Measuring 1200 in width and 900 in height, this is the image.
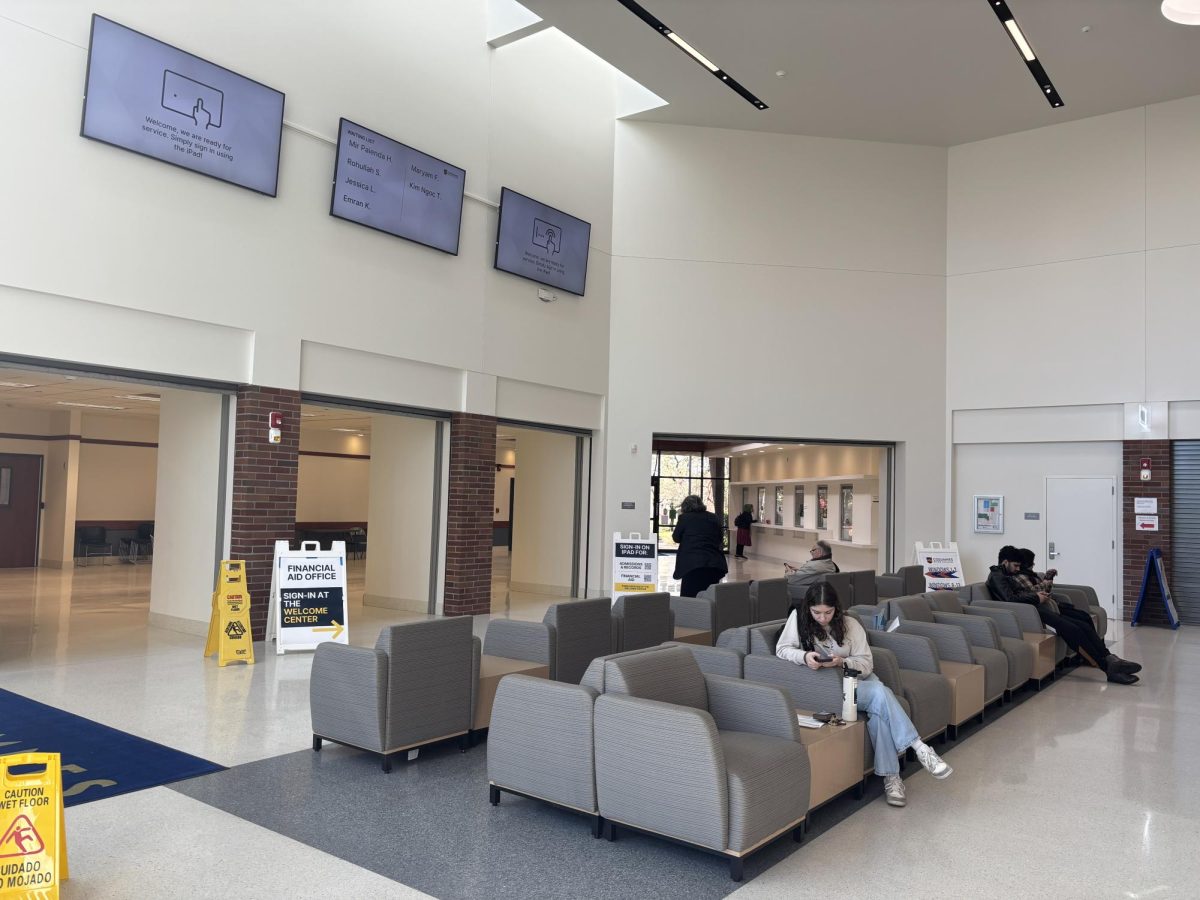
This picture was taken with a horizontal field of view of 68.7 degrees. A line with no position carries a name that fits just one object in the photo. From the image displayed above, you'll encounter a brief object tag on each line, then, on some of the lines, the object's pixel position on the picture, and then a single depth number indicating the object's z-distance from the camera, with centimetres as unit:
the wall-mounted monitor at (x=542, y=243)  1073
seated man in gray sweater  918
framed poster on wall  1326
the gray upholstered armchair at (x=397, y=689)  466
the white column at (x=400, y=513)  1063
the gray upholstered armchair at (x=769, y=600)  855
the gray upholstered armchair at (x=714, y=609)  781
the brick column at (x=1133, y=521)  1184
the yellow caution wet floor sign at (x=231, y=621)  734
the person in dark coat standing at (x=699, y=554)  964
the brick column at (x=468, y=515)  1039
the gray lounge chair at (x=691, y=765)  346
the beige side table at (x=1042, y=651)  723
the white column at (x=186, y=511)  834
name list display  885
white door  1244
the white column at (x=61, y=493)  1542
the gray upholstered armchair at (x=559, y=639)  602
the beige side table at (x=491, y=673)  525
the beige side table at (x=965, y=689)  560
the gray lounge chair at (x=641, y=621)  671
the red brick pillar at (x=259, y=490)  817
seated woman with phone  455
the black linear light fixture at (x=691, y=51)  973
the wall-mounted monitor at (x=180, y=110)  691
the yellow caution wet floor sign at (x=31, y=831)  296
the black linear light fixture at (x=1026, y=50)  940
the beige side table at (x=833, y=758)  411
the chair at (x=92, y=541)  1616
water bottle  454
